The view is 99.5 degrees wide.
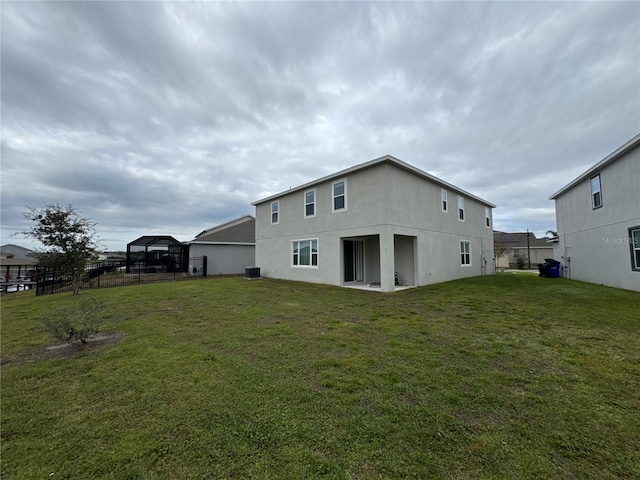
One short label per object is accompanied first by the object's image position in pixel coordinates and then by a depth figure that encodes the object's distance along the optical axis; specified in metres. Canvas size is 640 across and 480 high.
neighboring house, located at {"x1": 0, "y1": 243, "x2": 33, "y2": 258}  47.38
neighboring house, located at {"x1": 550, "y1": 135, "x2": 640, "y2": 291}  9.94
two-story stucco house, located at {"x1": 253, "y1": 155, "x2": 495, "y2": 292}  11.44
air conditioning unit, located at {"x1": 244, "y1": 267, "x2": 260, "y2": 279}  17.03
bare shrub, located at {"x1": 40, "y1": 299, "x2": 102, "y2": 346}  4.71
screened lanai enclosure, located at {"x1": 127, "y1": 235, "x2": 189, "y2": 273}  24.00
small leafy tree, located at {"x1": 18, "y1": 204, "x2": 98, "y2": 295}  12.00
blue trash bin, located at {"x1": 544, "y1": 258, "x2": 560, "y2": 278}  16.47
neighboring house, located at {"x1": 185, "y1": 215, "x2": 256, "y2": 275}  22.81
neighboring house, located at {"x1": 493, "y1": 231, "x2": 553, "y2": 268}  33.53
